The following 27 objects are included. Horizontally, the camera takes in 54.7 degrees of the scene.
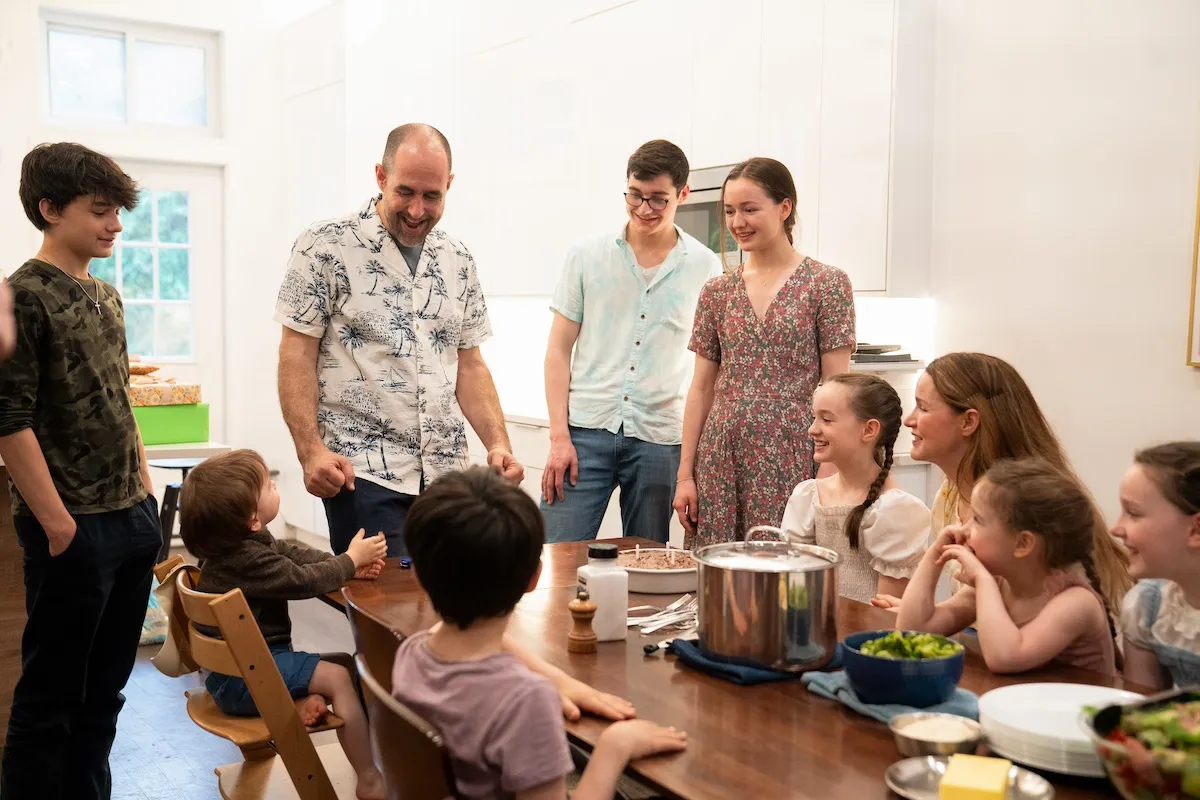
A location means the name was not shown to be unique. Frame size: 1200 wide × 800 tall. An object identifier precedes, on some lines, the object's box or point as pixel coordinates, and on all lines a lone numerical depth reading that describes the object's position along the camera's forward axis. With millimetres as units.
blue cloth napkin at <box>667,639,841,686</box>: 1644
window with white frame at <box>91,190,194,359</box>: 6879
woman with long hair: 2242
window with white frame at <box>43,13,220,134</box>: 6625
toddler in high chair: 2275
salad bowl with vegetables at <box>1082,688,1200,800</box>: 1055
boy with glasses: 3281
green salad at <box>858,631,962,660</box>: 1530
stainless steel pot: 1621
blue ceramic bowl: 1479
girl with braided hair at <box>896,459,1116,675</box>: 1701
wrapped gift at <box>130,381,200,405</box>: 4332
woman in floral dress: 2842
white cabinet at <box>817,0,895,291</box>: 3781
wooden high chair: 1913
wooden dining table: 1287
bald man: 2607
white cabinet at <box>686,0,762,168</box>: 4199
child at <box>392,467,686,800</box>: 1353
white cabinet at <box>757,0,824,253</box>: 3963
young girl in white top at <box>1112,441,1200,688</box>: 1697
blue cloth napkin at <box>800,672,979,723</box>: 1480
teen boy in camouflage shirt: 2393
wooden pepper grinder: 1790
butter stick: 1172
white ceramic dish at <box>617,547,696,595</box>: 2191
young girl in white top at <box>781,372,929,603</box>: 2299
